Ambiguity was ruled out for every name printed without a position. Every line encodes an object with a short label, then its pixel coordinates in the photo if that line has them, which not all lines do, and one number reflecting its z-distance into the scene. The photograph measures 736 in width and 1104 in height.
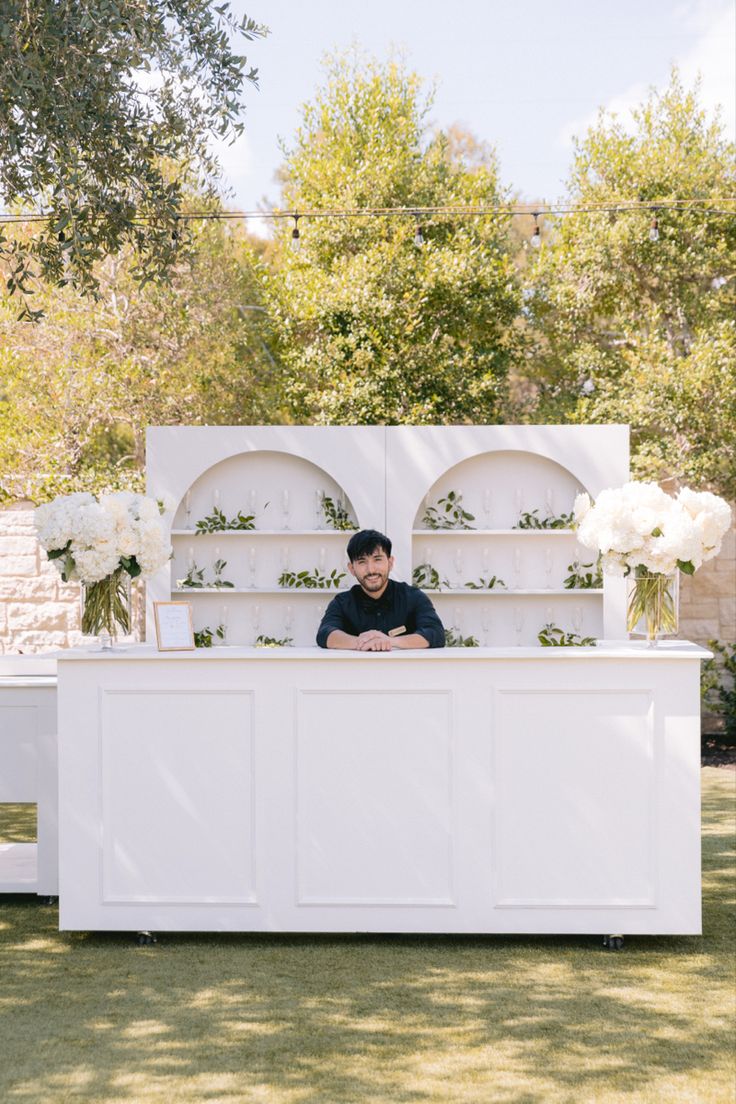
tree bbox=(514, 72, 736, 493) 7.99
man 4.69
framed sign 4.06
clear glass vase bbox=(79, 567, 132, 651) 4.20
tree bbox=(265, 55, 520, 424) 8.77
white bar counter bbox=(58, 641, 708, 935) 3.90
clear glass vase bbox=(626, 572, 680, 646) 4.11
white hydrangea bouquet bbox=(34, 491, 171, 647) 4.07
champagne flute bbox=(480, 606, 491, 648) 6.65
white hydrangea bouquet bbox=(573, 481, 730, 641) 3.98
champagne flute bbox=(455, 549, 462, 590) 6.63
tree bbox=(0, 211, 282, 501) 8.49
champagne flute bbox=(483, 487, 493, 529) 6.67
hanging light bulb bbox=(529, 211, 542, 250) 7.74
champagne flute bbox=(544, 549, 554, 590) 6.62
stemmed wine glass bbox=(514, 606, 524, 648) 6.67
